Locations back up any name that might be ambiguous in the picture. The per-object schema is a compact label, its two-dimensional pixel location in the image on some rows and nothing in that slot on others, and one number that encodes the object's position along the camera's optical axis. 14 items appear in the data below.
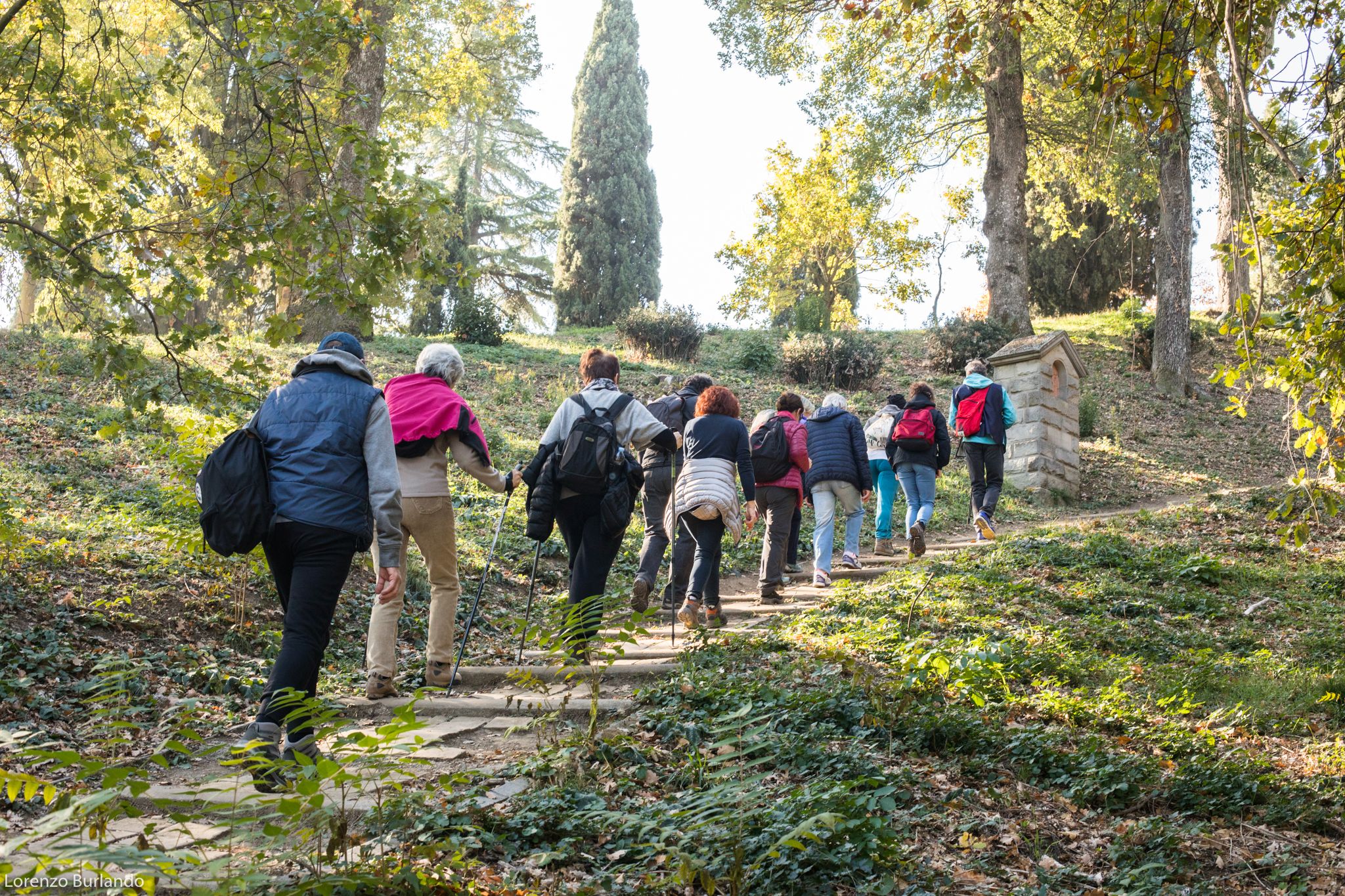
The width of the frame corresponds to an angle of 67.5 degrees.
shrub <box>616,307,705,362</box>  20.91
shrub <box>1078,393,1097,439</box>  17.48
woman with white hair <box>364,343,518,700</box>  5.84
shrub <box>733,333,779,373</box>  20.77
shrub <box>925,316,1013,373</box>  19.94
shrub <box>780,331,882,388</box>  19.67
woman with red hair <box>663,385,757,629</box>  7.46
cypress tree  32.28
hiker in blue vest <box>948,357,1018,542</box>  10.83
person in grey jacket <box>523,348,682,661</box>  6.36
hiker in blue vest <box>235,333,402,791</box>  4.24
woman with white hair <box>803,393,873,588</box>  9.27
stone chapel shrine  14.49
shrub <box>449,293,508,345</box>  21.73
